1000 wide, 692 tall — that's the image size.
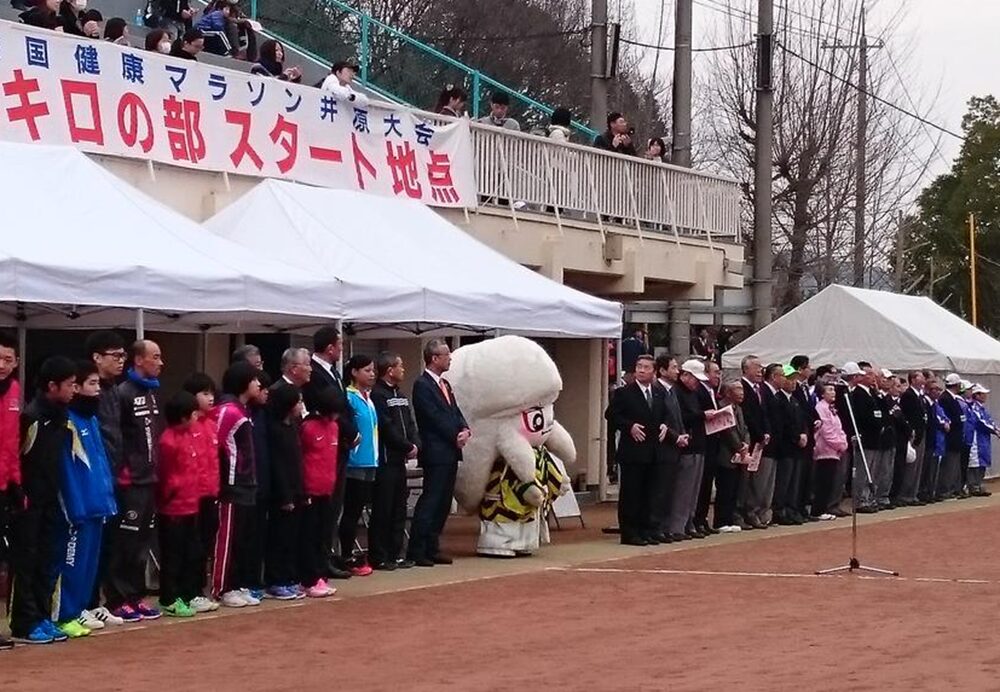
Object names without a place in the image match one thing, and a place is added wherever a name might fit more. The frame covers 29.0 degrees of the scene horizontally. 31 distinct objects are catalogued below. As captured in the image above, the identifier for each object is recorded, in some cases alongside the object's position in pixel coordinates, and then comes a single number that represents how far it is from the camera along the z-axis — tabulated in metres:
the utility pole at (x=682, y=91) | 28.61
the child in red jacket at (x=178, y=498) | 13.04
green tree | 77.12
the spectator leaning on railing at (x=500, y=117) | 24.30
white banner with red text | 16.39
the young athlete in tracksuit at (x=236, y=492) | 13.57
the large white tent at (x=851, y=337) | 30.52
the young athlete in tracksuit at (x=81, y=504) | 11.98
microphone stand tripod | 16.69
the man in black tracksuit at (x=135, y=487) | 12.73
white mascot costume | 17.80
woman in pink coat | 23.58
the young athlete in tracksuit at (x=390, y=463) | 16.23
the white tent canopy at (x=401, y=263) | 16.94
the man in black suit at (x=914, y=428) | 26.77
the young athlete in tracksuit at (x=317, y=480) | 14.62
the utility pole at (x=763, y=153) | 29.59
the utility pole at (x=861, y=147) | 43.09
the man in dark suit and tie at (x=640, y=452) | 19.31
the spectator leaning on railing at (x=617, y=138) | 26.56
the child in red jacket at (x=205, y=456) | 13.18
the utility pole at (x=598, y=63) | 27.05
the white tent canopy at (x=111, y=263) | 13.45
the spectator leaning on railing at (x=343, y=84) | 20.03
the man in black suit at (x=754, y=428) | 21.64
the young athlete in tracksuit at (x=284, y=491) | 14.12
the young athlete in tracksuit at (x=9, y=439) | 11.42
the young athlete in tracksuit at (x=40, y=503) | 11.75
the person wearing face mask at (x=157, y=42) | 18.66
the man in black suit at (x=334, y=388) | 14.95
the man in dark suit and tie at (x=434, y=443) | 16.92
